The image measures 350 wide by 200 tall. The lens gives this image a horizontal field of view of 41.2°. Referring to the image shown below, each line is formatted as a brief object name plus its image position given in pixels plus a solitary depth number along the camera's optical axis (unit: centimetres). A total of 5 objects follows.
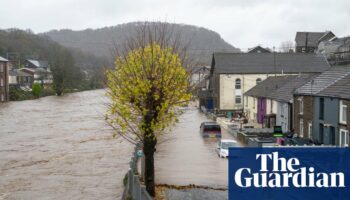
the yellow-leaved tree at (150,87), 1558
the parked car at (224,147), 2576
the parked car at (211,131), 3519
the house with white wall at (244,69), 5919
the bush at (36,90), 8569
